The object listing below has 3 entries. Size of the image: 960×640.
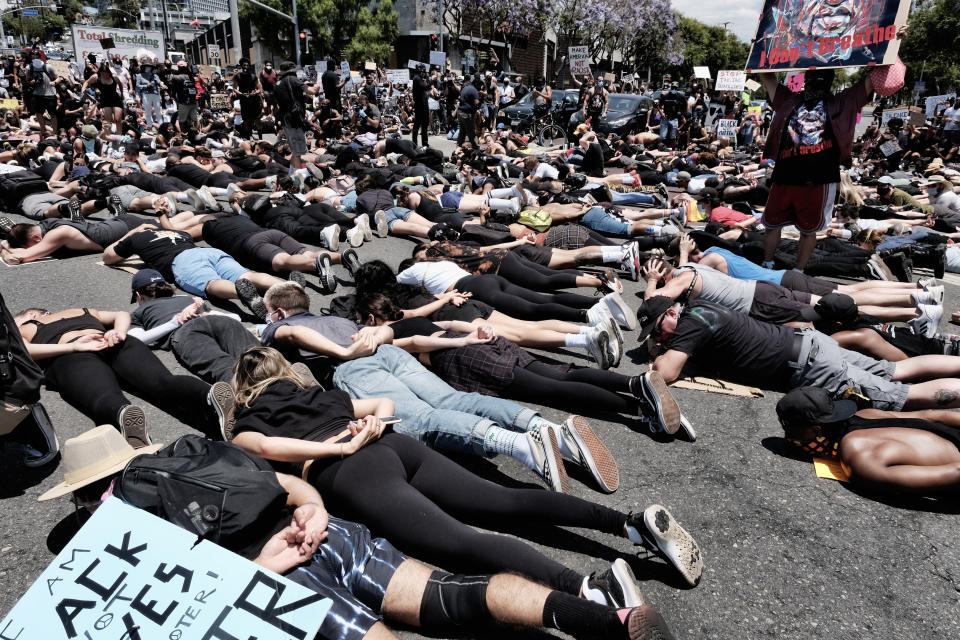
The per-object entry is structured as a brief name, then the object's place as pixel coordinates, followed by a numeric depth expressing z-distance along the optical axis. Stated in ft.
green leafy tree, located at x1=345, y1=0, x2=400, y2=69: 161.89
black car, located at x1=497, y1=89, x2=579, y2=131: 67.31
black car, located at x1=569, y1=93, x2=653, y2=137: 62.90
